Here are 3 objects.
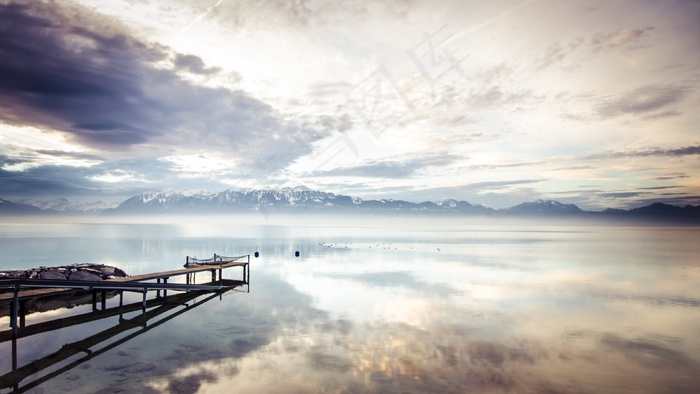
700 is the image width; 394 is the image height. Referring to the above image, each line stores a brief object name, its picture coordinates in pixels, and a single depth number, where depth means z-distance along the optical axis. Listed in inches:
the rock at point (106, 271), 1324.6
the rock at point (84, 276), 1184.2
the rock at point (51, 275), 1146.3
